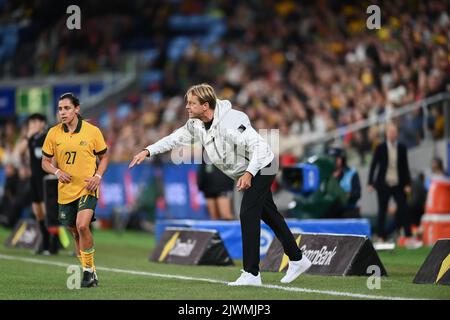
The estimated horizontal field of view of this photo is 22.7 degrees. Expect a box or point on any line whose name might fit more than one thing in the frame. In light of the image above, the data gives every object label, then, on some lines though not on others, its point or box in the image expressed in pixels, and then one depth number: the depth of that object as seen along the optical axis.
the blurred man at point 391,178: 18.61
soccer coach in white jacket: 11.19
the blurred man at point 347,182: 17.94
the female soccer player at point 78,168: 11.62
